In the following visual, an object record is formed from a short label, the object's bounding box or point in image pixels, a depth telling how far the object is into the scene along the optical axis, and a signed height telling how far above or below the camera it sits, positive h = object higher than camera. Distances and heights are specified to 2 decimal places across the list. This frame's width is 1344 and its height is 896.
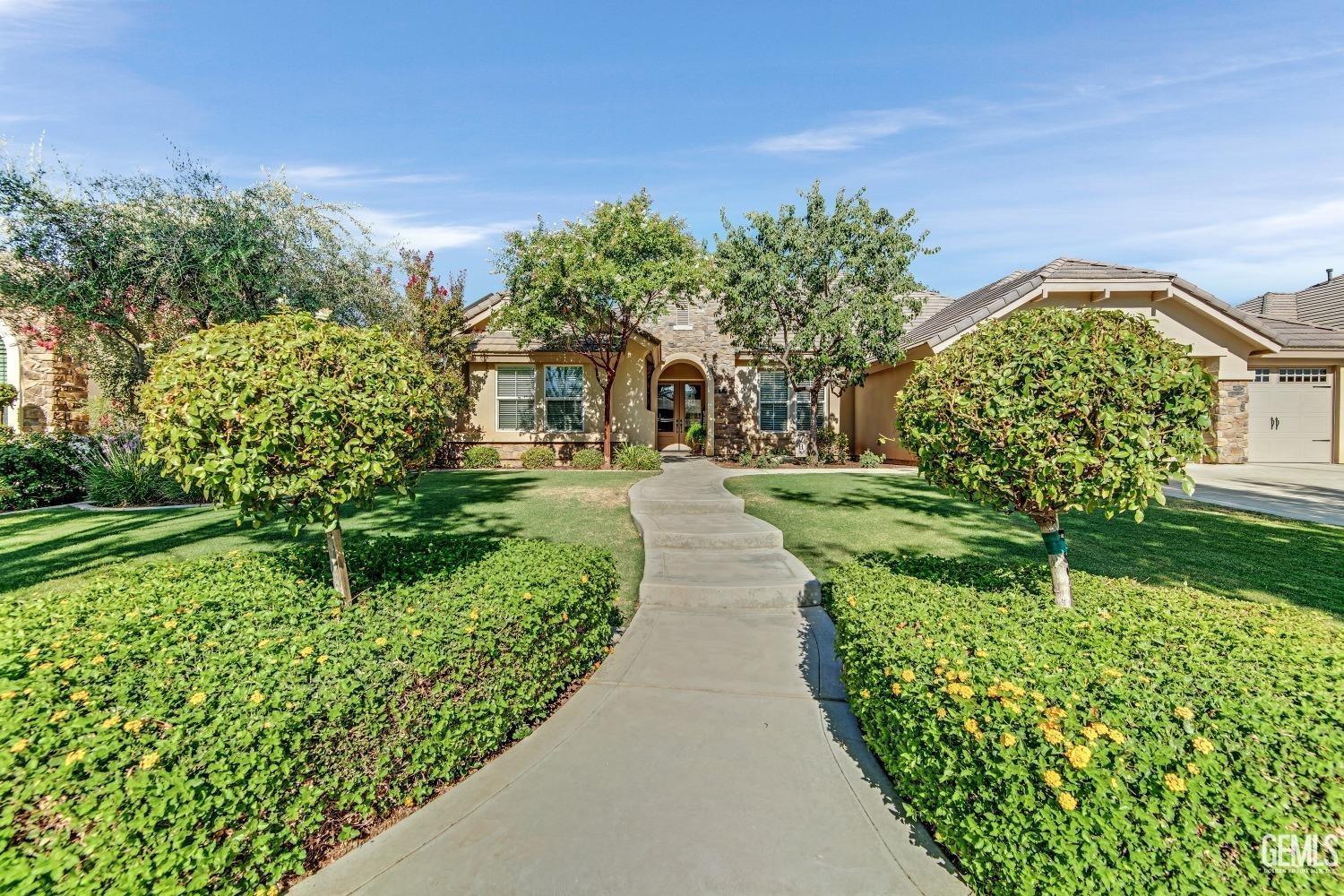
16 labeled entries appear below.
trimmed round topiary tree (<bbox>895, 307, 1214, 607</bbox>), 3.14 +0.06
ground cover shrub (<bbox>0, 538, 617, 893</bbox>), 1.77 -1.13
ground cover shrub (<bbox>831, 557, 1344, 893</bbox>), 1.74 -1.18
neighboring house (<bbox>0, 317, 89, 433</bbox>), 14.28 +1.55
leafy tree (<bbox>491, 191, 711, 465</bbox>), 12.77 +3.84
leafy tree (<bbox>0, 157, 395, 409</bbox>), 8.78 +3.15
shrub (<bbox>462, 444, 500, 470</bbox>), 15.36 -0.64
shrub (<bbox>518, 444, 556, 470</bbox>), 15.20 -0.70
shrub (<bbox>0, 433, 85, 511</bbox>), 9.71 -0.55
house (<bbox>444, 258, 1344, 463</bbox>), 14.88 +1.66
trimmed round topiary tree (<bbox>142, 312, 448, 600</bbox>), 3.10 +0.12
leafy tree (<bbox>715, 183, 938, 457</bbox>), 14.23 +4.09
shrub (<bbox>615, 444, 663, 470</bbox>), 14.12 -0.69
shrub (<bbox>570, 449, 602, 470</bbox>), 14.68 -0.74
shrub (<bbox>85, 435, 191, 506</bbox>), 9.59 -0.77
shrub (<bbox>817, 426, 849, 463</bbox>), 16.64 -0.53
